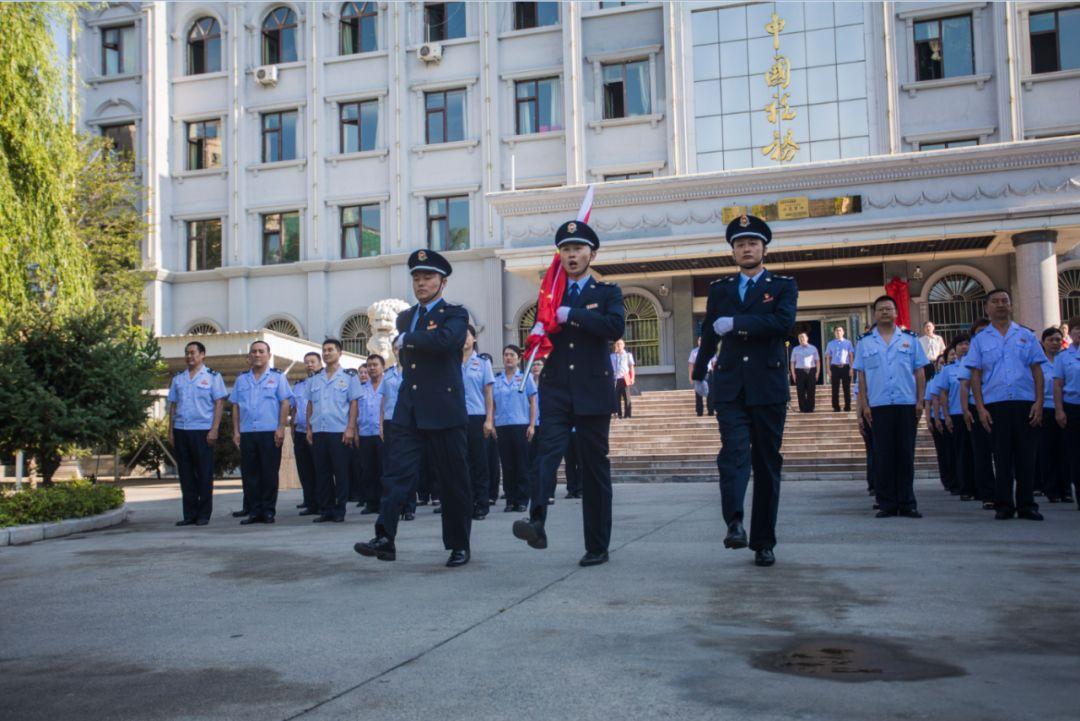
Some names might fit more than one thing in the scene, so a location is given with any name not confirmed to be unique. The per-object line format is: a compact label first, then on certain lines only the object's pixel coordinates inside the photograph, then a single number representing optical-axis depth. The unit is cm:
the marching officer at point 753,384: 646
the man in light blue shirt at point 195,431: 1147
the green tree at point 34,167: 1620
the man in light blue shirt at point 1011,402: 914
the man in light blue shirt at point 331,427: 1159
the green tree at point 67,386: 1170
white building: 2583
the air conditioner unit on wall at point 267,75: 3397
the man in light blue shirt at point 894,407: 962
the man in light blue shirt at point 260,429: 1143
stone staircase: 1817
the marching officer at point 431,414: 678
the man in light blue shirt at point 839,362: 2150
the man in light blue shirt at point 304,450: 1264
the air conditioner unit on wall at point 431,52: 3250
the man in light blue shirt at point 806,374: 2183
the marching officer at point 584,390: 640
